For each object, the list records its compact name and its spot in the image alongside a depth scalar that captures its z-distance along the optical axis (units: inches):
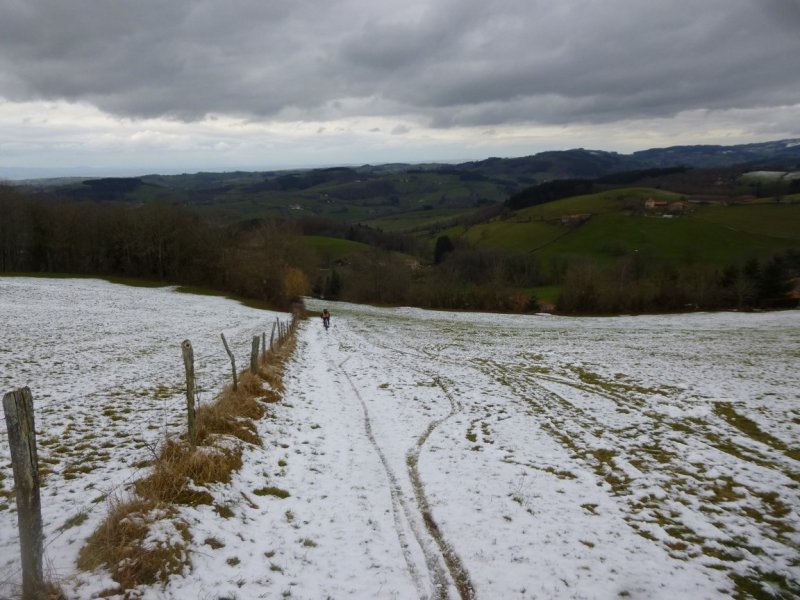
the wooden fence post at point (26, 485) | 191.2
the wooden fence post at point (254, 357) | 610.1
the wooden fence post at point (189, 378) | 363.3
